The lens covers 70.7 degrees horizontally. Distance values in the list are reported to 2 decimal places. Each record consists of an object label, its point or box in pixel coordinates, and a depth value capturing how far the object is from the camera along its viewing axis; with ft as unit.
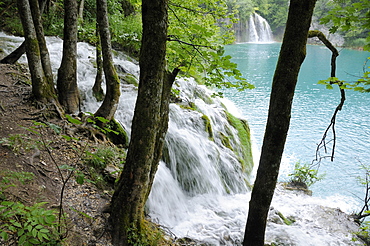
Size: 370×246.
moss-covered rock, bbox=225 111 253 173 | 33.32
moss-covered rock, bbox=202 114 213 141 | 29.19
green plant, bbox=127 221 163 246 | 11.62
